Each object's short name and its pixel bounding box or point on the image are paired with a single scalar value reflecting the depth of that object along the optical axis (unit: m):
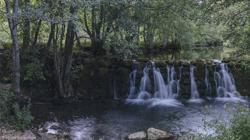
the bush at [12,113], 9.60
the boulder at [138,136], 9.78
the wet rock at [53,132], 9.57
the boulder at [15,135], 8.37
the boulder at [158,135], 9.75
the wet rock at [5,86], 12.20
